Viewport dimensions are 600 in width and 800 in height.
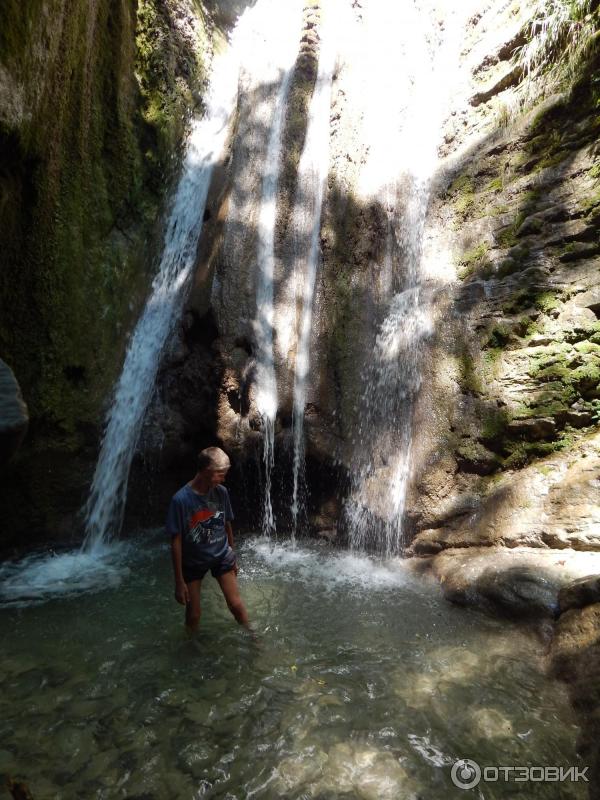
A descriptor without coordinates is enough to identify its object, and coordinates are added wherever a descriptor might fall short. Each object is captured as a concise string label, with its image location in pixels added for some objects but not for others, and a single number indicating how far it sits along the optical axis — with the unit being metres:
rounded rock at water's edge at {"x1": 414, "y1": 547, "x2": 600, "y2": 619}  3.89
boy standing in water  3.67
